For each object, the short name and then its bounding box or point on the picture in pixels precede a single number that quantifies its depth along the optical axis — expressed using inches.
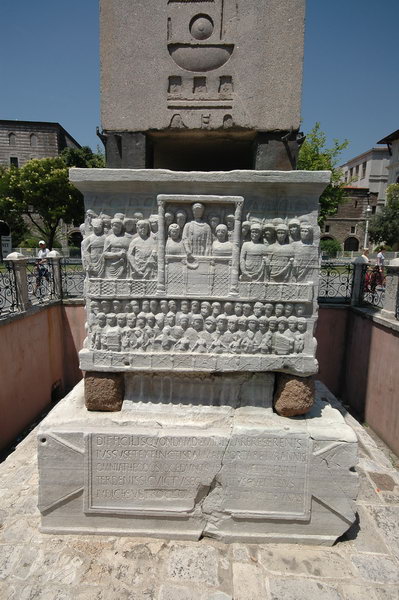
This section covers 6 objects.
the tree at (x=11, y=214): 860.6
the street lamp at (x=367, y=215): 1218.8
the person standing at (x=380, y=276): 269.6
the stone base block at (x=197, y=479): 105.3
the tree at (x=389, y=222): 1012.5
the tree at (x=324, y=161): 747.4
